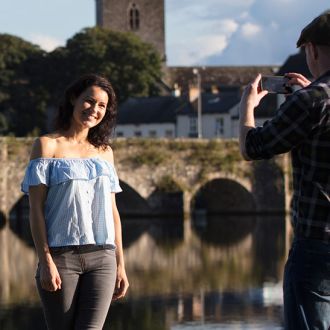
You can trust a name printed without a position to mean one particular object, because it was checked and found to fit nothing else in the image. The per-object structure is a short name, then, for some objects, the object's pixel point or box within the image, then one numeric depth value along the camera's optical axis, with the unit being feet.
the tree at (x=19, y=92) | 207.92
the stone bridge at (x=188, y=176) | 147.02
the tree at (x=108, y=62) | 216.13
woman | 18.72
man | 15.14
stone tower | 274.36
